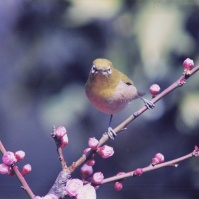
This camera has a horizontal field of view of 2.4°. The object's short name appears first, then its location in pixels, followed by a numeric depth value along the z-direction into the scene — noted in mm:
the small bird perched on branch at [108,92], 4524
